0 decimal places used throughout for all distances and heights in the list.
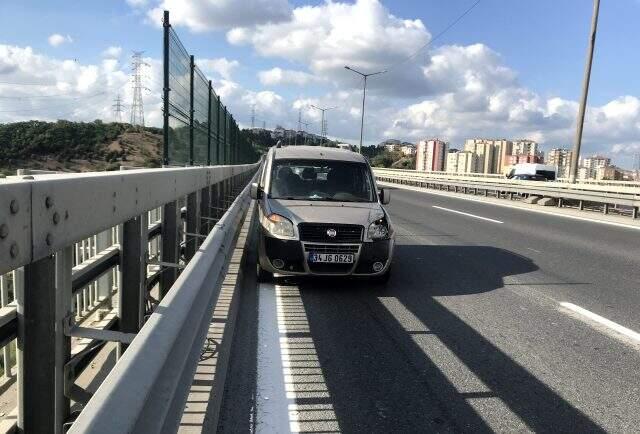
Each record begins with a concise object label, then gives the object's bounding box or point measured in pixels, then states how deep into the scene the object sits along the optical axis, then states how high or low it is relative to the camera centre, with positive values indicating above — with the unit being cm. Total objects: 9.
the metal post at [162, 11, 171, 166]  820 +76
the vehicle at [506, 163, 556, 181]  4069 -51
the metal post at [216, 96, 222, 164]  1598 +35
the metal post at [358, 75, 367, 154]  6181 +294
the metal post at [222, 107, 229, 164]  1872 +22
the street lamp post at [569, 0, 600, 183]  2214 +336
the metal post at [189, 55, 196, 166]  1080 +57
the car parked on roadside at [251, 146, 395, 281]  700 -92
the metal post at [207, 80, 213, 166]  1375 +33
